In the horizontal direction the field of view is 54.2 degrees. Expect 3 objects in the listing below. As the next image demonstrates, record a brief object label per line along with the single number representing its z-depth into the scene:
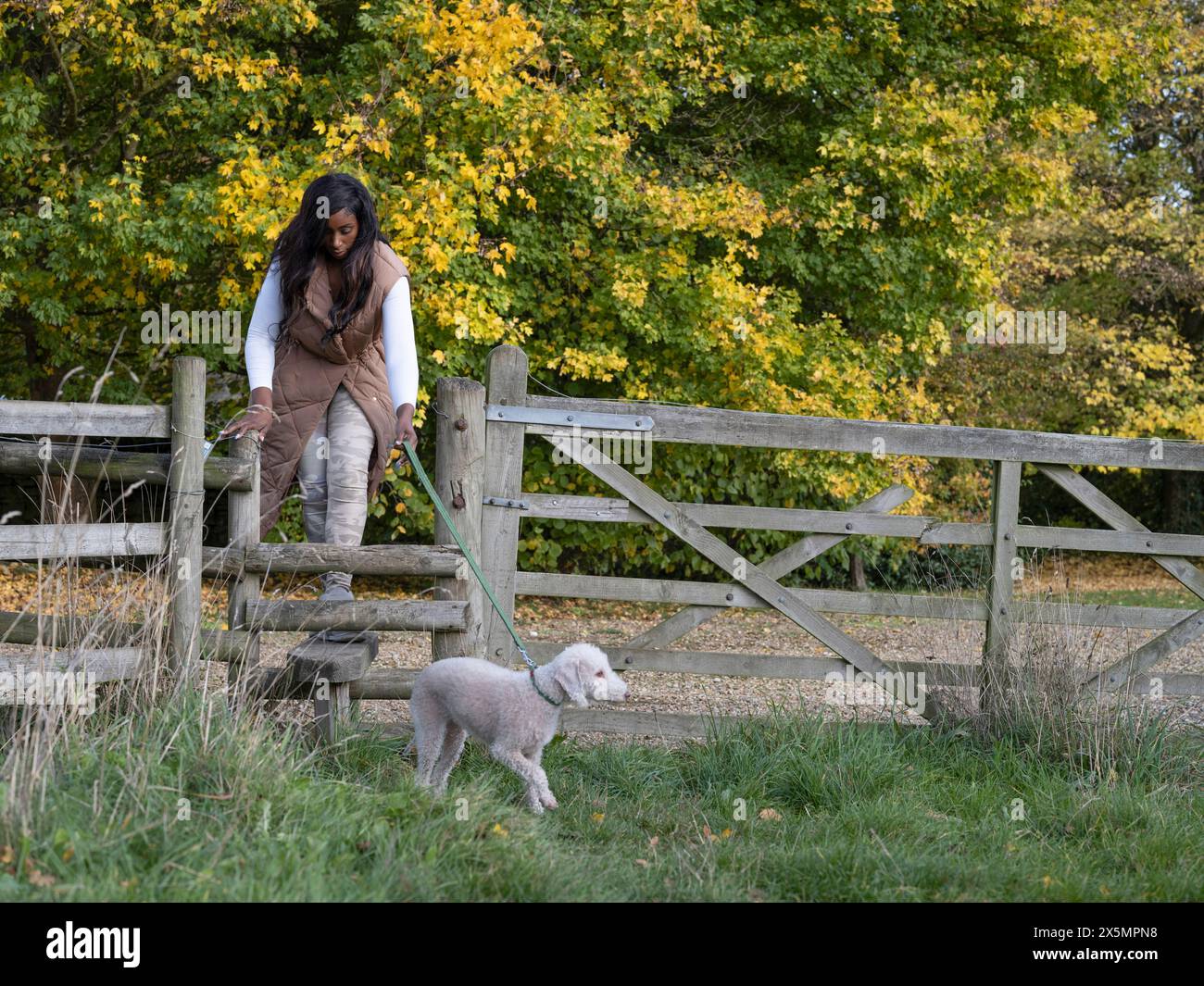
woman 4.89
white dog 4.18
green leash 4.77
